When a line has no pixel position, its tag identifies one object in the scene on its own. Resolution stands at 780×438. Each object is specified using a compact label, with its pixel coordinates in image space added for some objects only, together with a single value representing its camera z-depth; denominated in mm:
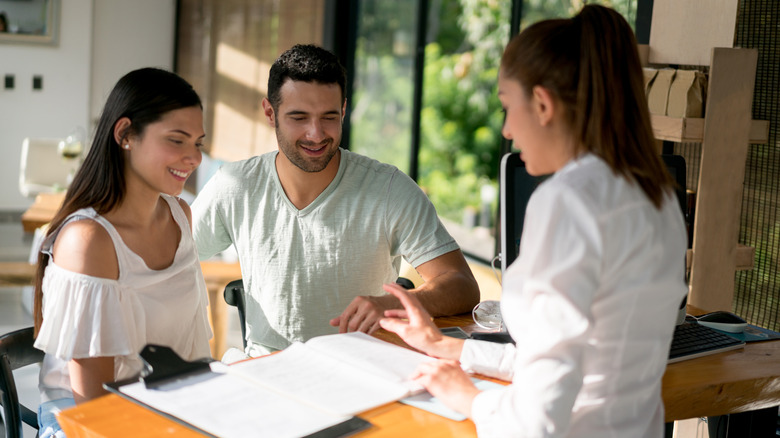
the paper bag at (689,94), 2168
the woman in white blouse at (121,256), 1504
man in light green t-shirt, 2021
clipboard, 1262
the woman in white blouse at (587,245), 934
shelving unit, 2154
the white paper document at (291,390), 1146
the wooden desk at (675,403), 1158
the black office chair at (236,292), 2217
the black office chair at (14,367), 1608
